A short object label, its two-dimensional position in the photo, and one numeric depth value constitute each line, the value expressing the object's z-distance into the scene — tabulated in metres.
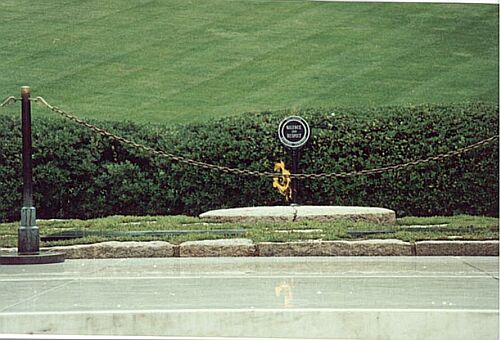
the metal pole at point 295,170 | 23.92
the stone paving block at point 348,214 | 22.43
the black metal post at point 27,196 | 18.39
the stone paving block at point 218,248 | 19.42
